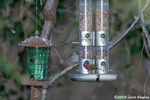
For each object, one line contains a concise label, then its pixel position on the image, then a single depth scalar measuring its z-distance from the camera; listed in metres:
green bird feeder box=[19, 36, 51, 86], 8.11
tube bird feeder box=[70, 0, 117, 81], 8.49
